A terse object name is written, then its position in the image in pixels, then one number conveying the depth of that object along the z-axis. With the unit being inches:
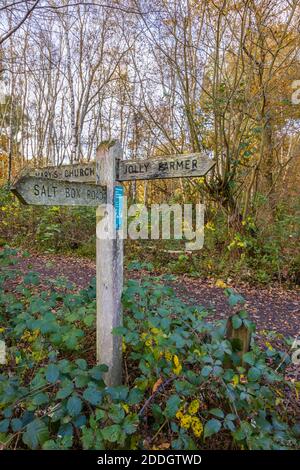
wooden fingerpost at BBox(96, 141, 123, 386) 83.7
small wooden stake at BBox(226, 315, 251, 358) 74.3
